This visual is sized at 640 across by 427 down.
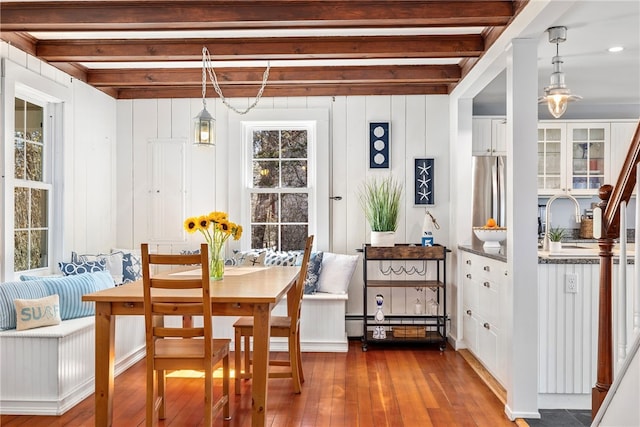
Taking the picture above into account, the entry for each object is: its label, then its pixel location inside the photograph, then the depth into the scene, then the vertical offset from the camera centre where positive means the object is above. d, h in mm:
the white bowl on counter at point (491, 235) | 4441 -206
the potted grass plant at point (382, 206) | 5113 +47
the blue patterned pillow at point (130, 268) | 4902 -553
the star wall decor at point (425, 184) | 5414 +278
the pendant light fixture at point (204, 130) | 3568 +553
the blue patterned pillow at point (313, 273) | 4961 -604
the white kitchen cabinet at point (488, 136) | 5559 +802
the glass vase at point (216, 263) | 3523 -357
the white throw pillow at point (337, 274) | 5051 -617
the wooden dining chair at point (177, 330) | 2678 -635
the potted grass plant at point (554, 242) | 3721 -221
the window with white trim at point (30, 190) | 4074 +158
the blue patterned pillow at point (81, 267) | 4355 -485
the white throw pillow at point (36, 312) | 3408 -682
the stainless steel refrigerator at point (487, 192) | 5188 +189
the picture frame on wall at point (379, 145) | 5438 +684
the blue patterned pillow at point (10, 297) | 3418 -586
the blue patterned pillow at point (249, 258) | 5121 -471
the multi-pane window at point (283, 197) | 5535 +141
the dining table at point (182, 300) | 2836 -619
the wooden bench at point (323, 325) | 4875 -1072
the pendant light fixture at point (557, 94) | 3645 +823
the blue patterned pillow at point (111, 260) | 4637 -462
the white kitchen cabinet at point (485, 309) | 3734 -793
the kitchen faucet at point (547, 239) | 3767 -206
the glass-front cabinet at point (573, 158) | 5887 +603
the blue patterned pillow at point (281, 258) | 5156 -472
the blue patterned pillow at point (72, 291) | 3756 -595
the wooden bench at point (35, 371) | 3316 -1033
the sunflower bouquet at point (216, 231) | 3303 -134
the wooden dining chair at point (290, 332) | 3627 -850
